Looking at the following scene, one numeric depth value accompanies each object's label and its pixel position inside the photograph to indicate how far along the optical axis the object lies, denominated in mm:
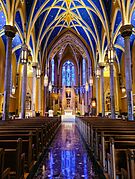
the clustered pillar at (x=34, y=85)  19972
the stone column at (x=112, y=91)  15701
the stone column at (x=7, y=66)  11336
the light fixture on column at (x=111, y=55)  14562
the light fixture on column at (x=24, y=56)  14844
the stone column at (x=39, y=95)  23984
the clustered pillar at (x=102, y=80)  19095
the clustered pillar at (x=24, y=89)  15711
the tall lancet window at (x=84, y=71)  35406
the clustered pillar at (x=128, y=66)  11441
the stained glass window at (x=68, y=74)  38875
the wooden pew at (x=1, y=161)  2042
